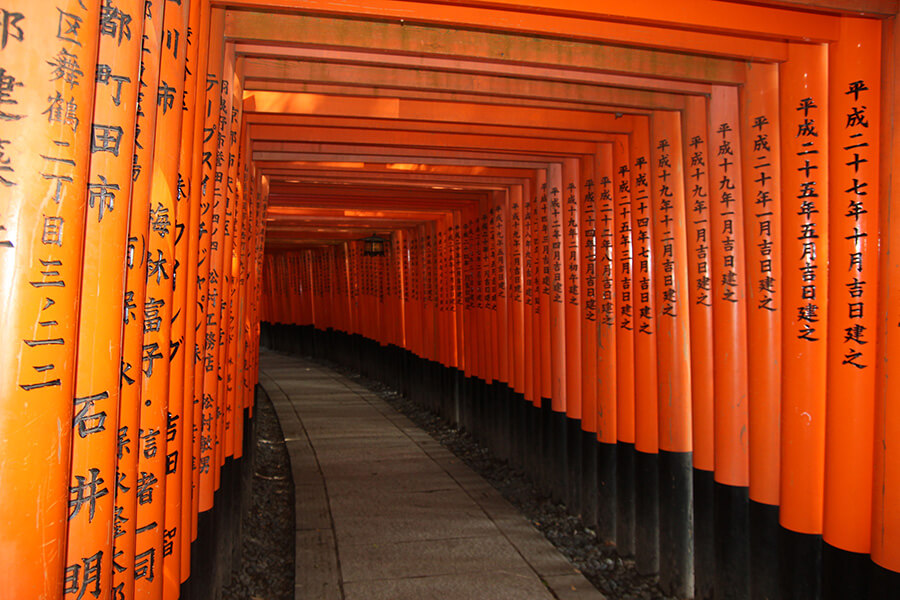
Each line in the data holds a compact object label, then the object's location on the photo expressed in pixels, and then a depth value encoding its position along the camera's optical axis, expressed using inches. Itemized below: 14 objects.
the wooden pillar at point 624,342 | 202.8
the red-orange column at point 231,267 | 146.6
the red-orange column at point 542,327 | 267.0
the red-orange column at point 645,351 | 193.0
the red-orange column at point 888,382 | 112.2
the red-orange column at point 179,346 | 94.1
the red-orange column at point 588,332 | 226.8
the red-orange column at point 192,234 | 98.3
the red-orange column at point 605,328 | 215.0
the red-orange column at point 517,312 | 298.2
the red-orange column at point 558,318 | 251.6
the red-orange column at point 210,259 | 117.3
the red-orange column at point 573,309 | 241.1
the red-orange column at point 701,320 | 166.7
